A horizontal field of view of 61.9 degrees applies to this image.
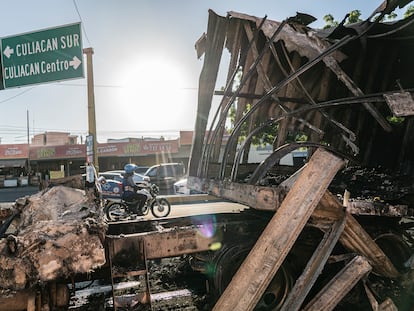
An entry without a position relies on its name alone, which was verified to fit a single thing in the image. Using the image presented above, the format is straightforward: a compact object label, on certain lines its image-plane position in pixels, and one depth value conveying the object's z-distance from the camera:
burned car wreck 2.92
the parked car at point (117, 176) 20.52
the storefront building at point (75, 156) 37.06
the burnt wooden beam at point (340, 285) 3.02
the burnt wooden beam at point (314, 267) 2.90
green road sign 6.74
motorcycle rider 10.70
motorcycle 10.60
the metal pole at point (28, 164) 37.72
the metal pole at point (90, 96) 9.84
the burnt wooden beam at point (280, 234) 2.62
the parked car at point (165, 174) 22.64
